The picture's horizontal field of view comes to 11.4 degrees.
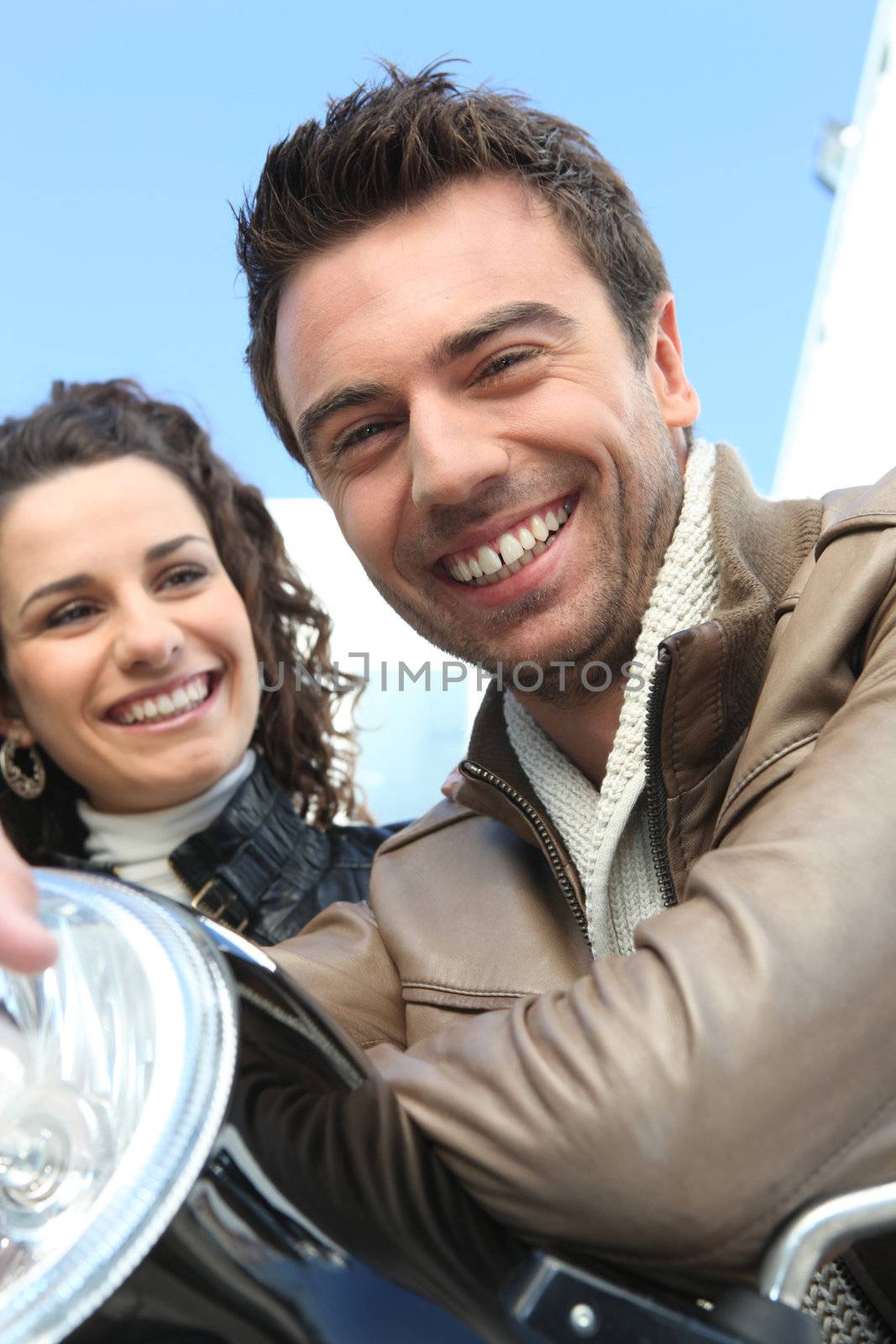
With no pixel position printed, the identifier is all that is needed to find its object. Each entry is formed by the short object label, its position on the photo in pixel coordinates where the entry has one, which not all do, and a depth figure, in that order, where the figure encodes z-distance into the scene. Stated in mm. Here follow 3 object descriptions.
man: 1419
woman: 1918
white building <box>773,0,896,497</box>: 3564
